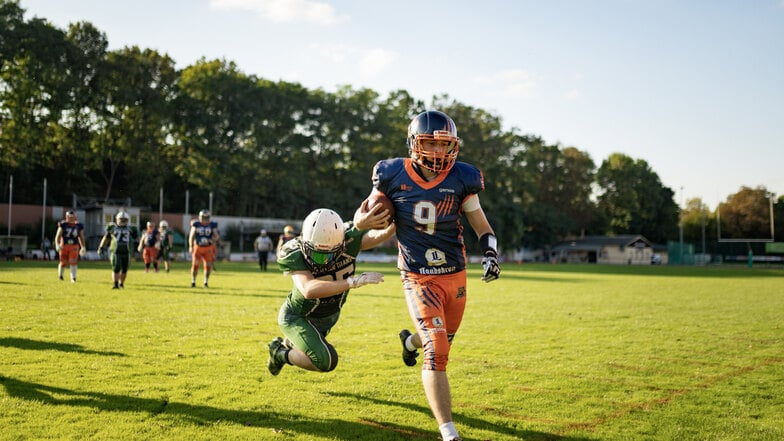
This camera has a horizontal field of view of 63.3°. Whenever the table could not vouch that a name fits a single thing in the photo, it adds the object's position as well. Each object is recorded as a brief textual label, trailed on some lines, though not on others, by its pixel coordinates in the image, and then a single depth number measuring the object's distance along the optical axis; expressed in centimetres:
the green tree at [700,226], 11256
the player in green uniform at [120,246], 2120
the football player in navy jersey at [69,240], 2356
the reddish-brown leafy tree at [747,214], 10462
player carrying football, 644
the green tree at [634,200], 11912
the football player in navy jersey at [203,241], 2392
